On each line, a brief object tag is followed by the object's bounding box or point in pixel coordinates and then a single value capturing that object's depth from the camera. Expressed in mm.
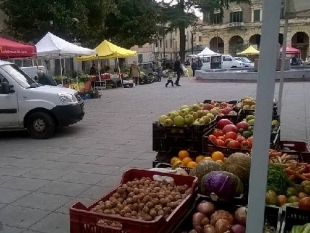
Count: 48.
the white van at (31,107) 8836
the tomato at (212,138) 5021
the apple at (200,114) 5911
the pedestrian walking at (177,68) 23886
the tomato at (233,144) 4816
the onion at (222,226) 2922
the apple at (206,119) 5546
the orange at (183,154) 4921
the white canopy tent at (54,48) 14758
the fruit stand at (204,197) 2844
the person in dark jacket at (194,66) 36812
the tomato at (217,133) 5284
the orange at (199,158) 4677
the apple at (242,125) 5547
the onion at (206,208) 3188
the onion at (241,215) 3054
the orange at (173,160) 4661
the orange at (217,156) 4434
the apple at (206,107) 6771
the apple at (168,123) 5414
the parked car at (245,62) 37578
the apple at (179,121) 5382
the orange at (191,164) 4455
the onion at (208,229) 2949
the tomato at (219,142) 4930
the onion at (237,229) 2930
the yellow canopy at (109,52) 20256
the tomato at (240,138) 4933
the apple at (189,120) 5434
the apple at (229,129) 5441
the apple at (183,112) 5711
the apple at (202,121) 5425
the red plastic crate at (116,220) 2676
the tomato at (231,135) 5125
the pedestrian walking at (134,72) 26538
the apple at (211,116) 5807
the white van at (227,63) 38188
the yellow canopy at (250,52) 39281
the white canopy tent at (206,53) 36016
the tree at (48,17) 19453
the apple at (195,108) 6284
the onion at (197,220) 3064
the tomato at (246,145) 4730
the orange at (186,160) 4624
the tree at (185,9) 41312
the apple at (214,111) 6299
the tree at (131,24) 30233
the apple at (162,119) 5499
